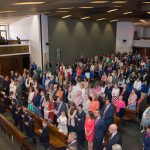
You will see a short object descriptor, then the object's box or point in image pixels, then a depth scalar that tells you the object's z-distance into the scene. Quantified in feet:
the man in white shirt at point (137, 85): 36.22
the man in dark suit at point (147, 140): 19.75
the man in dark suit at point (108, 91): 33.67
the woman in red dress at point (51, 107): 28.25
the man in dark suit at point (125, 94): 32.40
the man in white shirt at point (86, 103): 28.66
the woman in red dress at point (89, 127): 22.07
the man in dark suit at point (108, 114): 25.13
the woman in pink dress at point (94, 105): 27.14
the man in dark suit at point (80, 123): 23.95
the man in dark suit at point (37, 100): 31.18
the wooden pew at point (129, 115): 29.58
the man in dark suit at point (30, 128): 25.27
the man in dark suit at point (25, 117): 26.08
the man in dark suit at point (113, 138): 18.20
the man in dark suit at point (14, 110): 29.31
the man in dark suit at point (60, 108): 27.22
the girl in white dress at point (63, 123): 24.40
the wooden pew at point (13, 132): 23.41
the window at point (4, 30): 81.20
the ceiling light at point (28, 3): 31.06
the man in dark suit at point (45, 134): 23.06
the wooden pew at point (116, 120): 26.30
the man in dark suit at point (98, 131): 21.71
